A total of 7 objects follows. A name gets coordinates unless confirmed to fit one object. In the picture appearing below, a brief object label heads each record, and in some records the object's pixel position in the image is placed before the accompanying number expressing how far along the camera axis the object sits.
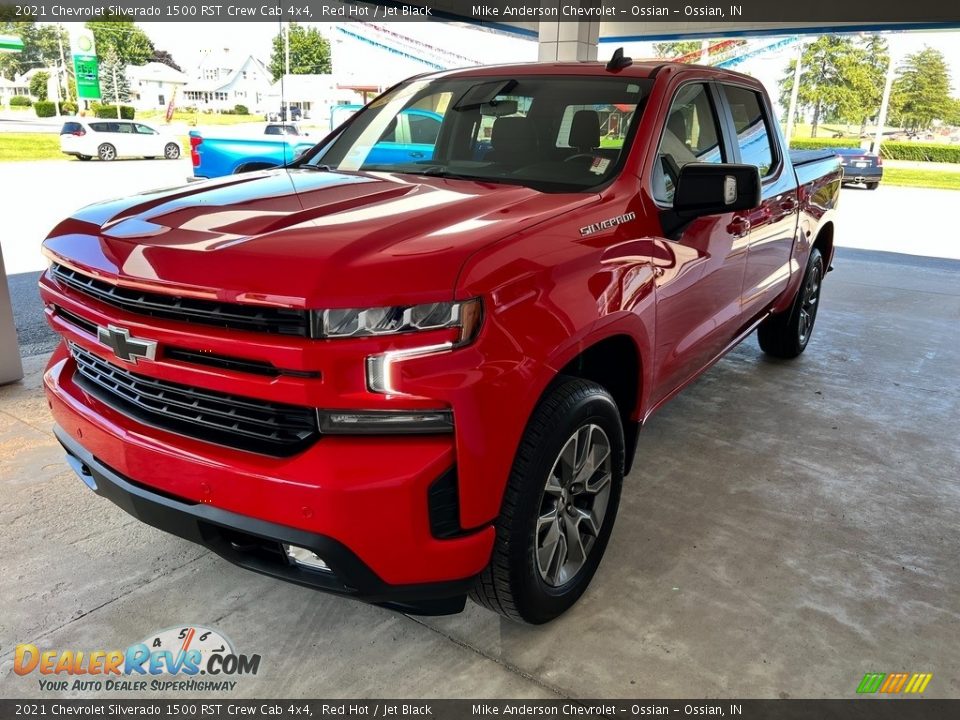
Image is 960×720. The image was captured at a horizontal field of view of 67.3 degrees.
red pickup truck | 1.67
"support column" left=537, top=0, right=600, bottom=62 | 12.02
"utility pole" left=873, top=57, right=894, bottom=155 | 26.42
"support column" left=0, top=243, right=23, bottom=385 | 4.26
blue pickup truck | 9.46
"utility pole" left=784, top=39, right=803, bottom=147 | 27.50
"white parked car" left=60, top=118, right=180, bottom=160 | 13.51
